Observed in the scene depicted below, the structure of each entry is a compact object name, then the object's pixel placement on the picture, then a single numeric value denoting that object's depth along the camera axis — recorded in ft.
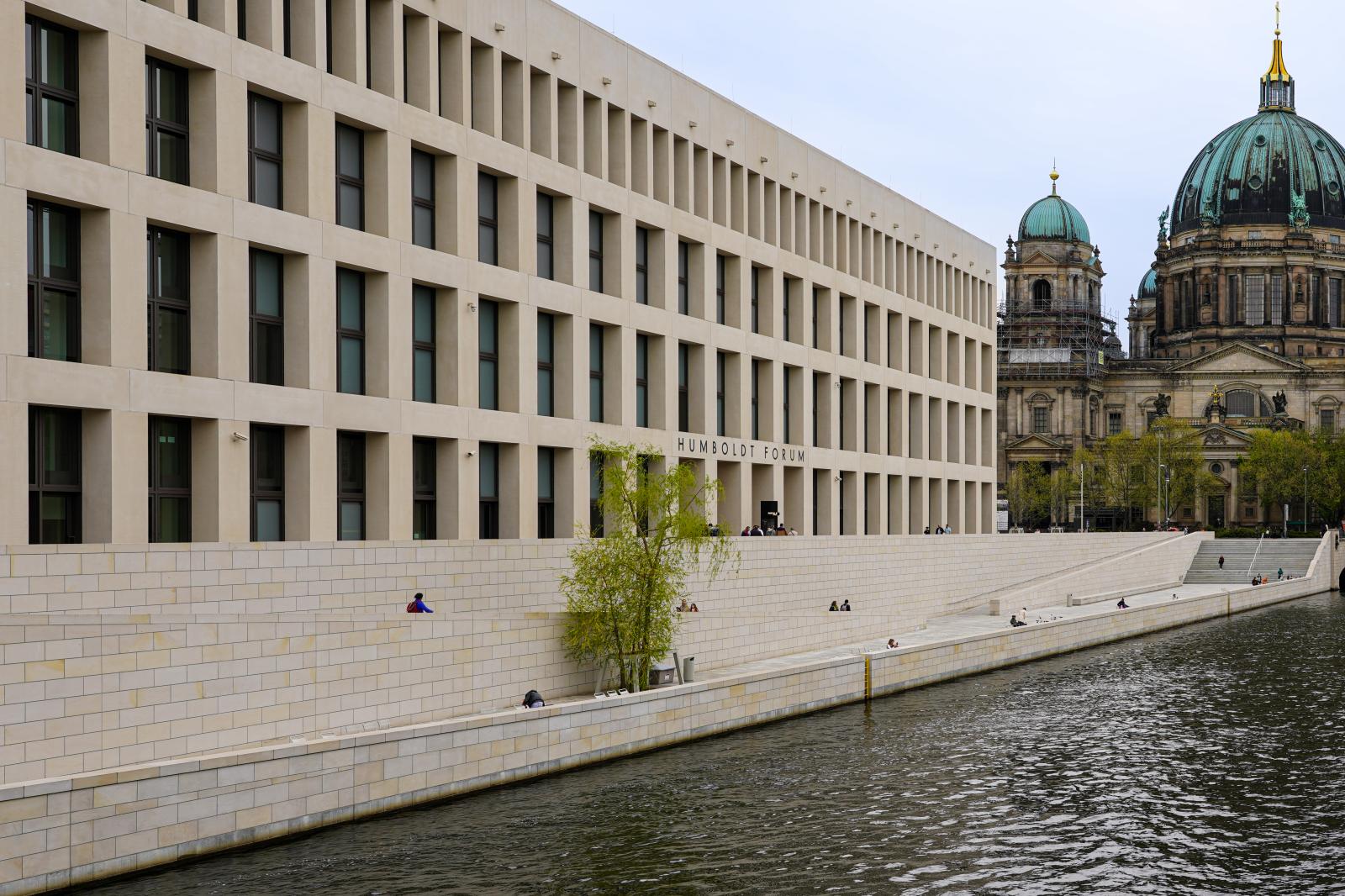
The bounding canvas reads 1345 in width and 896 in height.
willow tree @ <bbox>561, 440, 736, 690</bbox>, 115.34
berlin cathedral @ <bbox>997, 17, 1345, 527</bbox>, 517.14
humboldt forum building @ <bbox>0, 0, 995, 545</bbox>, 104.63
